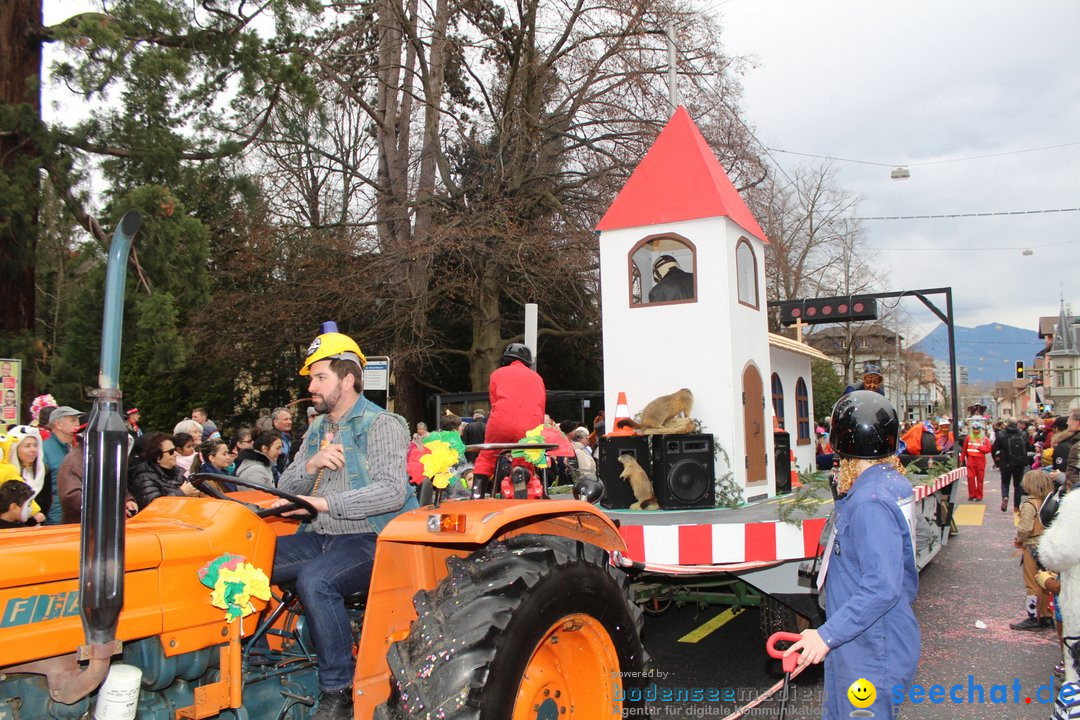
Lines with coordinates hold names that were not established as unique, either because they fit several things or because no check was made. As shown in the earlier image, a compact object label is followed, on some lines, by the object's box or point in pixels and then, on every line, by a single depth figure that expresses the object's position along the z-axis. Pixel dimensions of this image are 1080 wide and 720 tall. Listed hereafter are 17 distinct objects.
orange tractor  2.09
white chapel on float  6.86
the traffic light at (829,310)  12.77
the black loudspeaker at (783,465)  8.04
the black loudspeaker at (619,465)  6.56
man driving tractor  2.99
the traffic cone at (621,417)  6.72
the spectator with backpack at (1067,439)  9.37
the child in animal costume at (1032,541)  6.33
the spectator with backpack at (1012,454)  14.87
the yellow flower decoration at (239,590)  2.69
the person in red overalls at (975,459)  16.89
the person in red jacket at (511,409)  5.97
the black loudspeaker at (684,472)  6.39
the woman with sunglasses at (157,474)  5.91
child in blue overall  2.61
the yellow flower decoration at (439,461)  3.17
